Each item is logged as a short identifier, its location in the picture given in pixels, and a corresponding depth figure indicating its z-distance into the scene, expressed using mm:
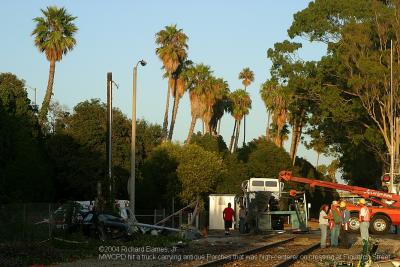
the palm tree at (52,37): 64625
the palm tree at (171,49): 78812
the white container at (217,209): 49531
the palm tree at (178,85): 80500
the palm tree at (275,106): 82281
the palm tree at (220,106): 85375
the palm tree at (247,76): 101812
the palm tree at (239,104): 93312
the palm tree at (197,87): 80688
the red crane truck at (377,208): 37594
